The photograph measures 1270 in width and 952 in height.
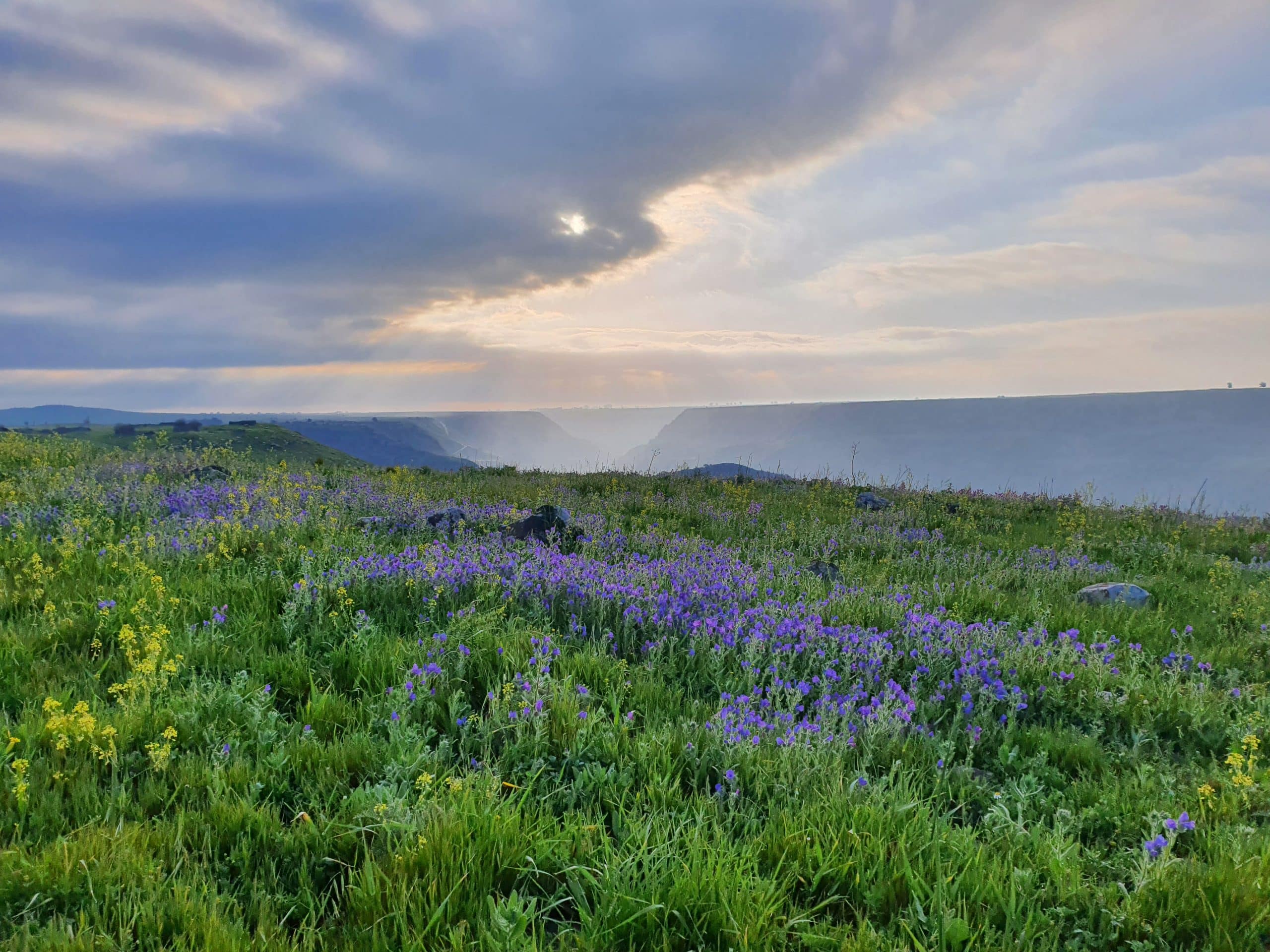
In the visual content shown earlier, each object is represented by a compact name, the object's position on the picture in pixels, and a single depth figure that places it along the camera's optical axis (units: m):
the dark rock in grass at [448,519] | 8.90
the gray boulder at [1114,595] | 7.38
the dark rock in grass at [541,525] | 8.64
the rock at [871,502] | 14.07
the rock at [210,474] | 11.27
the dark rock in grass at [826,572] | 7.80
